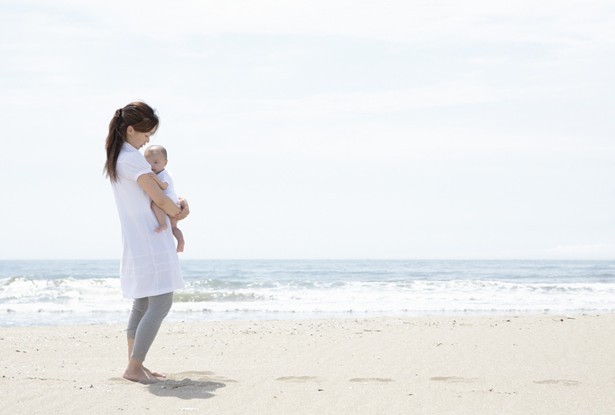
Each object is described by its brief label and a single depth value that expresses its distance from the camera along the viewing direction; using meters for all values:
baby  5.02
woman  4.96
